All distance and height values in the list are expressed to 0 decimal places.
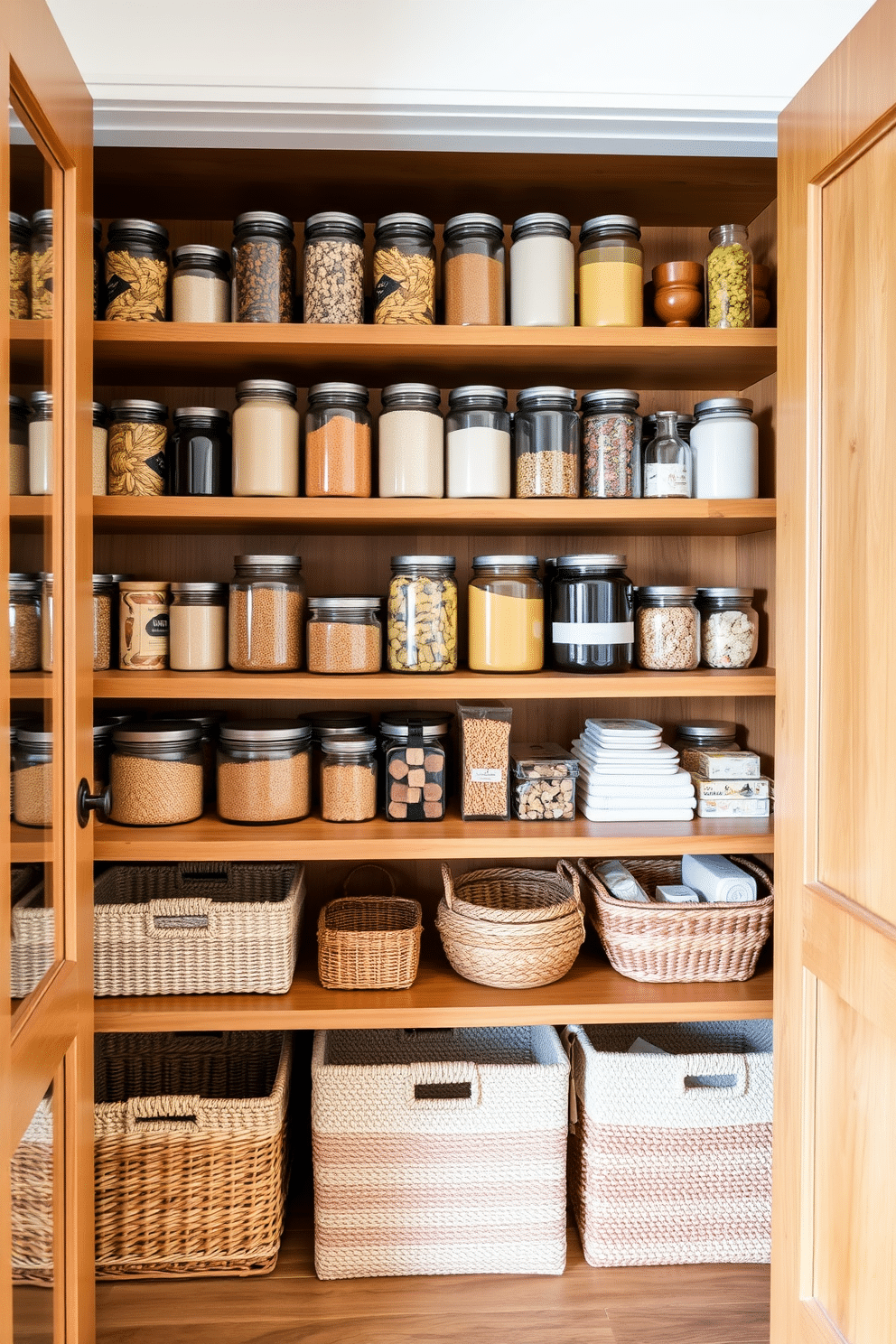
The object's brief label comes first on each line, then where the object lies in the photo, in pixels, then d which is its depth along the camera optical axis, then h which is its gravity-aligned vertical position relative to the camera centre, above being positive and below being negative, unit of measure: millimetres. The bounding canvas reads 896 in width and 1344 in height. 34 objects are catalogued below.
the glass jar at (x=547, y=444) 1669 +390
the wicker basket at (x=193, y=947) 1703 -507
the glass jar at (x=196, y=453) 1688 +381
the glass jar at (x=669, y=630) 1759 +64
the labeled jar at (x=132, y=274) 1629 +677
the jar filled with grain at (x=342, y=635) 1687 +54
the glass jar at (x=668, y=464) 1708 +362
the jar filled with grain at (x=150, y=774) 1691 -193
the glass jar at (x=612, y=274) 1662 +687
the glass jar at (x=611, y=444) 1688 +392
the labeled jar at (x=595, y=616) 1712 +88
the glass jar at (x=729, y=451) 1711 +386
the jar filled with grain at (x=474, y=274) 1646 +682
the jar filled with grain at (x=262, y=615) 1691 +91
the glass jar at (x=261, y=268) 1638 +690
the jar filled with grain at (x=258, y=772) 1707 -193
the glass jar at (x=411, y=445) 1658 +386
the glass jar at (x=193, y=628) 1711 +69
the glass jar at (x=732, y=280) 1675 +680
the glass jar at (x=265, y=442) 1650 +391
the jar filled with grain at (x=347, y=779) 1735 -209
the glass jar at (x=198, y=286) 1649 +663
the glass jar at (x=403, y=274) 1646 +681
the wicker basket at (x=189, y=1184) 1689 -930
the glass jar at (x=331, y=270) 1639 +686
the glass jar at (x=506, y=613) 1701 +93
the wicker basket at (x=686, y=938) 1750 -509
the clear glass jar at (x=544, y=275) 1642 +679
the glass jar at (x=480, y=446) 1662 +385
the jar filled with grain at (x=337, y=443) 1653 +388
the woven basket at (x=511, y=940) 1710 -501
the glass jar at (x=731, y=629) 1803 +68
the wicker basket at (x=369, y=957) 1723 -532
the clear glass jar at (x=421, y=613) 1701 +93
